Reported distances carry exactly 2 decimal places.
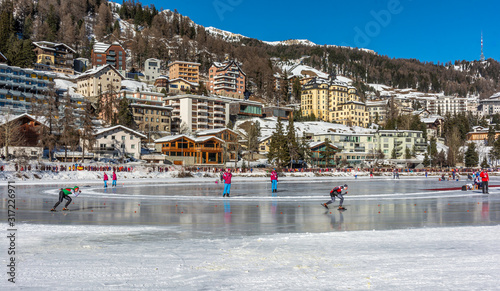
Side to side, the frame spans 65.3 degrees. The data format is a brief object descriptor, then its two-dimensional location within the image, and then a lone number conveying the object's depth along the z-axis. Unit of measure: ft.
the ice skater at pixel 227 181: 73.77
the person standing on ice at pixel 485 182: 84.94
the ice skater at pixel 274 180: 83.52
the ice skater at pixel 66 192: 52.81
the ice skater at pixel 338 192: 56.69
